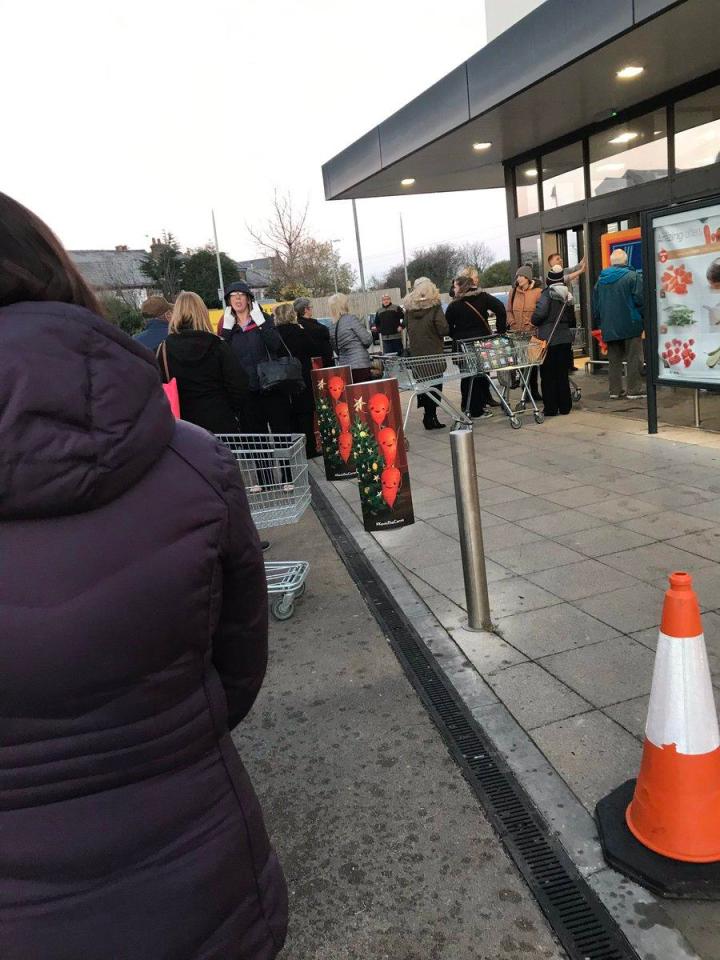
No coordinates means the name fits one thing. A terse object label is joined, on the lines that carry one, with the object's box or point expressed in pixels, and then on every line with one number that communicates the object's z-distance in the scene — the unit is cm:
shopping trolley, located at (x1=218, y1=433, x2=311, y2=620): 457
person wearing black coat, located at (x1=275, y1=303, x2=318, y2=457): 890
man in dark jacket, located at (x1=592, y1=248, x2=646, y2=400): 991
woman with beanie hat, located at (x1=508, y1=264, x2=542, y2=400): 1018
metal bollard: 391
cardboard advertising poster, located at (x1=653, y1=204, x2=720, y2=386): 703
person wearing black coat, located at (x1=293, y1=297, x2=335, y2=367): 934
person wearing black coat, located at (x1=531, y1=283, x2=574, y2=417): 933
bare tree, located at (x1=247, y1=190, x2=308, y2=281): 3791
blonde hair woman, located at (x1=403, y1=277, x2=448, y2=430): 973
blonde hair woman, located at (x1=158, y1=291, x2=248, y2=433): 565
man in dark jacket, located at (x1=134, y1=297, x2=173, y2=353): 725
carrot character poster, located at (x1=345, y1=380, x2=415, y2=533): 596
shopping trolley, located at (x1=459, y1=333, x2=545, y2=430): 927
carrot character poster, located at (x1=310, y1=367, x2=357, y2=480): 776
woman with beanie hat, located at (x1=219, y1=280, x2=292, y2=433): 761
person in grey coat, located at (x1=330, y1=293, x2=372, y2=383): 964
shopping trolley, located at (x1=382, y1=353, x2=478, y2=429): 905
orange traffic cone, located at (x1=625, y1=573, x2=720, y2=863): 228
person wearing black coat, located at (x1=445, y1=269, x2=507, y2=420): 1014
